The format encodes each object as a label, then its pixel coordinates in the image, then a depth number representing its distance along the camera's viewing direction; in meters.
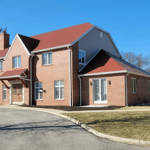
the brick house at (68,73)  19.70
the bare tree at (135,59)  52.28
